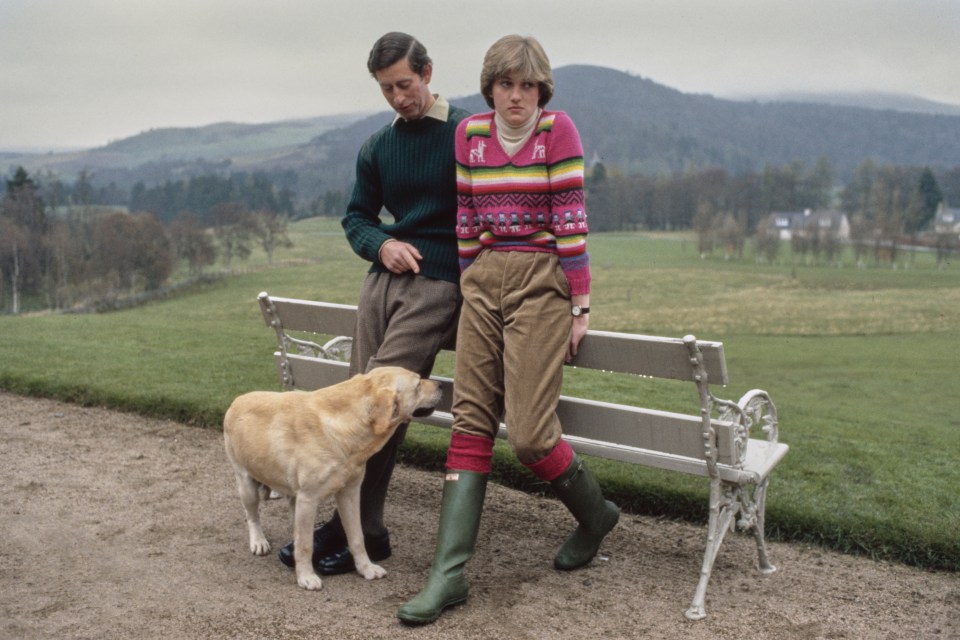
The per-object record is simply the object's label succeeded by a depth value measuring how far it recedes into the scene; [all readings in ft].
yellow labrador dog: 13.48
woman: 12.94
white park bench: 13.25
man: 14.65
